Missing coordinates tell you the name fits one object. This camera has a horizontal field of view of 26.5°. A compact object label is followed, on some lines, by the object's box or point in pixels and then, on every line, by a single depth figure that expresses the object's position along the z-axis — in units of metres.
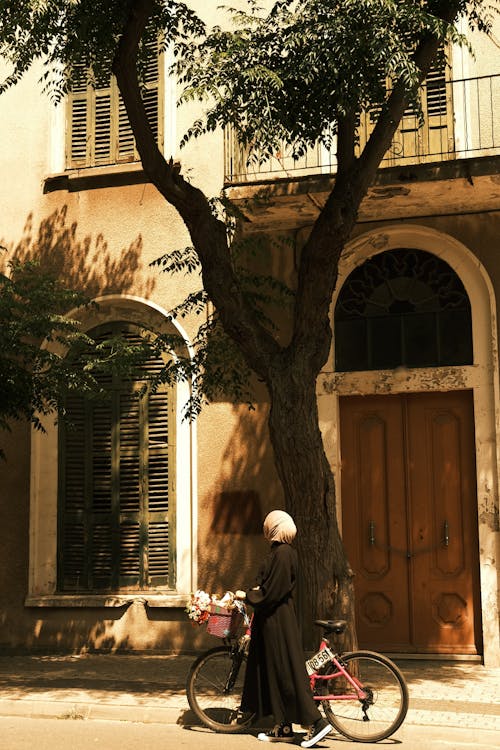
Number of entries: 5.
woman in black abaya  7.38
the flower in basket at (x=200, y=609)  8.04
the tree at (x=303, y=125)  8.82
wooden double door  11.34
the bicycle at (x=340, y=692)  7.52
